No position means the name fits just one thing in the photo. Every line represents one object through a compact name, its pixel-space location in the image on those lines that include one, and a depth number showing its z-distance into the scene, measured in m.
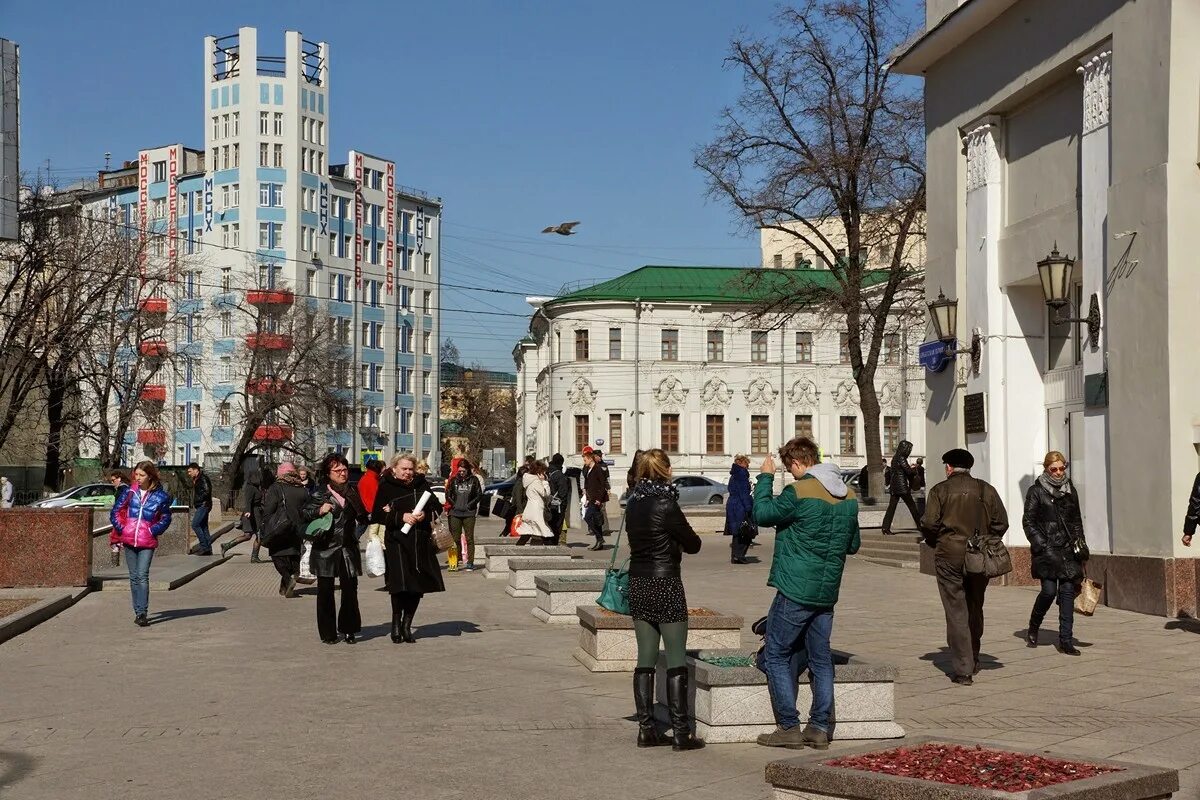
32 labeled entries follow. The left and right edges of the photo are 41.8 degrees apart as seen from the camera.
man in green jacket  8.68
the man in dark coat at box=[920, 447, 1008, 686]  11.51
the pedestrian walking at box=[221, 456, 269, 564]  27.43
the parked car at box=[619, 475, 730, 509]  60.53
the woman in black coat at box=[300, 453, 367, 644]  14.32
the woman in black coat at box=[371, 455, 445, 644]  14.22
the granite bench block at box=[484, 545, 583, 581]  22.89
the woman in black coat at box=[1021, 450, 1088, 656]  13.10
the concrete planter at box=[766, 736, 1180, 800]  5.77
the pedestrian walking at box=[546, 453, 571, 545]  27.31
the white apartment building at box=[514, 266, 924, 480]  74.44
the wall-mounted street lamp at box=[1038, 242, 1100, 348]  17.50
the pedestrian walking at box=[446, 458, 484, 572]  24.23
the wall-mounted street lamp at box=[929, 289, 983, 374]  21.97
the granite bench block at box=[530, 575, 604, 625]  16.05
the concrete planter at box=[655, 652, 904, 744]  8.97
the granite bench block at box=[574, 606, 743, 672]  12.15
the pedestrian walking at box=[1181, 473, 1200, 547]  13.92
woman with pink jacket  16.38
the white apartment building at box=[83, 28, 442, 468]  98.25
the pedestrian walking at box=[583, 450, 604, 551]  29.02
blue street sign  22.08
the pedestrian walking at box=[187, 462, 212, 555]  29.59
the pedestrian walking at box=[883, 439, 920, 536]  27.09
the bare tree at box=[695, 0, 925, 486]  34.44
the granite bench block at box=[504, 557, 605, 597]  19.45
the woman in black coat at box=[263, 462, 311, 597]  19.17
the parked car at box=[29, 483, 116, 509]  38.00
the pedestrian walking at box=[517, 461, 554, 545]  25.36
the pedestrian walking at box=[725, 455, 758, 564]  26.74
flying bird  50.16
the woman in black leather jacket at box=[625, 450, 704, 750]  8.92
